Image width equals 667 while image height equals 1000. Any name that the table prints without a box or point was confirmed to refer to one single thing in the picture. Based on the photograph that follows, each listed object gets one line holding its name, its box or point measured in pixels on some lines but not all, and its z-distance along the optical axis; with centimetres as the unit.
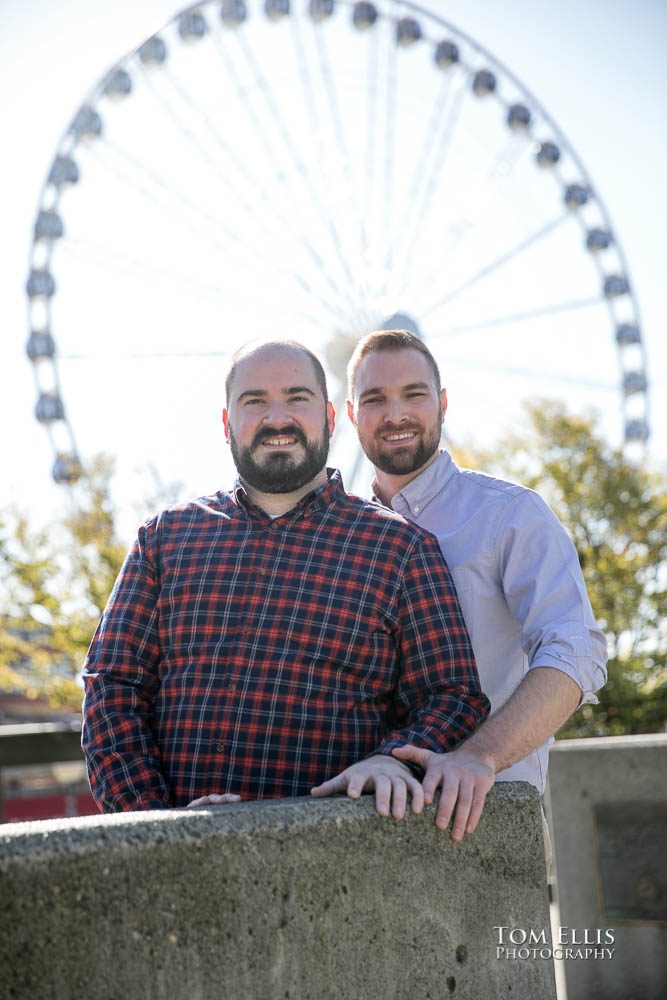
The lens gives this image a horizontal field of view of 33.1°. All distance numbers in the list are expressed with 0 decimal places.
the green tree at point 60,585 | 1845
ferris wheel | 1681
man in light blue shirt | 257
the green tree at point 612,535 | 1557
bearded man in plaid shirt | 267
